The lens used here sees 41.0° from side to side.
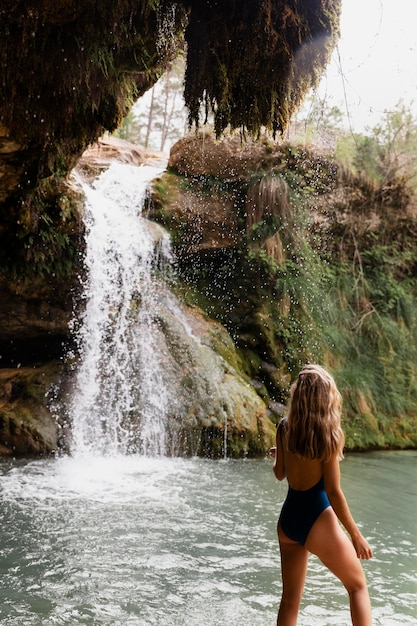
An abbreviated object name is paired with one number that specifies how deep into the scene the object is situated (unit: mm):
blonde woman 2533
